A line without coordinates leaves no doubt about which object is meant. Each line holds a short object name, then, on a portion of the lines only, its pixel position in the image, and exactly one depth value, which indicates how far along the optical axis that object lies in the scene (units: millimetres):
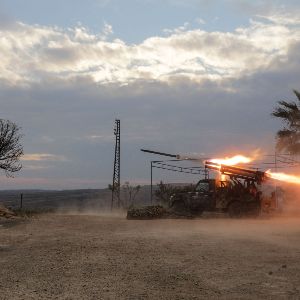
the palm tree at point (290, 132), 27211
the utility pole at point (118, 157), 36616
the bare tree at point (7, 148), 28008
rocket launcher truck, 25797
